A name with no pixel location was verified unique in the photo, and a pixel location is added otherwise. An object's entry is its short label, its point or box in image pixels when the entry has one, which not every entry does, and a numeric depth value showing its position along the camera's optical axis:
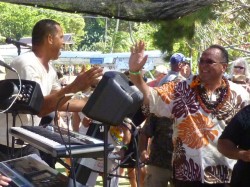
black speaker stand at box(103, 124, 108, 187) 3.66
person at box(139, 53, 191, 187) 6.39
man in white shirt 5.14
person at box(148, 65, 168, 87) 8.80
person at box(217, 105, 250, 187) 4.56
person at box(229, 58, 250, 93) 8.91
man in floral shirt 5.11
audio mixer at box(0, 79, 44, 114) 4.66
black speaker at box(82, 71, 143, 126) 3.58
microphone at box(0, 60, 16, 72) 4.02
